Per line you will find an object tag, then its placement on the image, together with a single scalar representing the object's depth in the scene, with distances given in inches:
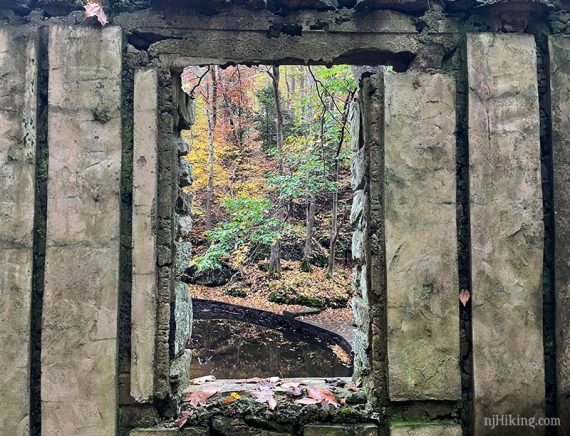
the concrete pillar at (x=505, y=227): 101.3
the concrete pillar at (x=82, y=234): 97.7
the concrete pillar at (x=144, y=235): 99.7
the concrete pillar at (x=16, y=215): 97.5
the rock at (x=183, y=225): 115.3
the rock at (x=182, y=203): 115.7
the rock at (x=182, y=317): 109.3
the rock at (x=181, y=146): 113.8
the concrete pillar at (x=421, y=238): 101.7
